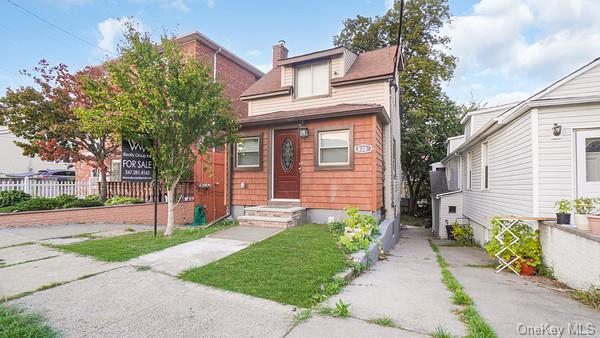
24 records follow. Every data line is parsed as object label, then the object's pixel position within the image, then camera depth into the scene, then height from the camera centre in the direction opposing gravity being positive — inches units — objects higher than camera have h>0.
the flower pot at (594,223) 170.0 -29.1
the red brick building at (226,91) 444.8 +181.4
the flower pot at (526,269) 214.4 -70.8
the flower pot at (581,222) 181.3 -30.3
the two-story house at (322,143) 297.6 +36.0
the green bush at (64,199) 356.2 -32.4
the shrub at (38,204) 326.0 -36.0
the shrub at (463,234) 425.7 -90.3
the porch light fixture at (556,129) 215.8 +35.3
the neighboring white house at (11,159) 834.8 +44.8
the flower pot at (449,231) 480.4 -96.6
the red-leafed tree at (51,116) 420.8 +87.5
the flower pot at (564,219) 200.1 -30.7
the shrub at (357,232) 214.7 -47.2
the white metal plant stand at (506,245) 224.1 -55.7
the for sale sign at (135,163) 247.0 +10.4
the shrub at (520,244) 219.6 -55.3
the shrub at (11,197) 340.8 -29.2
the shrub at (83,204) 356.2 -38.3
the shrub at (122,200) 402.3 -38.4
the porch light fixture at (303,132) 318.3 +48.2
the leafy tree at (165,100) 237.6 +63.9
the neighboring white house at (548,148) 213.6 +22.6
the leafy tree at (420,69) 661.9 +244.1
